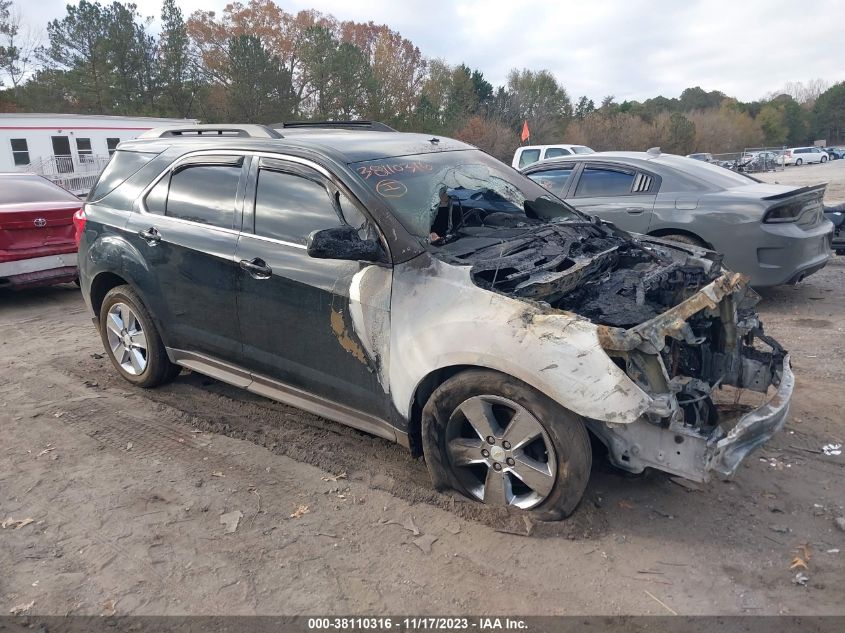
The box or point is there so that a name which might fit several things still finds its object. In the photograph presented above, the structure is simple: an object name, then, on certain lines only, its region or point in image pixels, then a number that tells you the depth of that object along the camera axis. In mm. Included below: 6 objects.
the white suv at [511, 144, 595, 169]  16750
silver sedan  6352
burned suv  2904
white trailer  26891
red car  7359
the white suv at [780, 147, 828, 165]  50044
